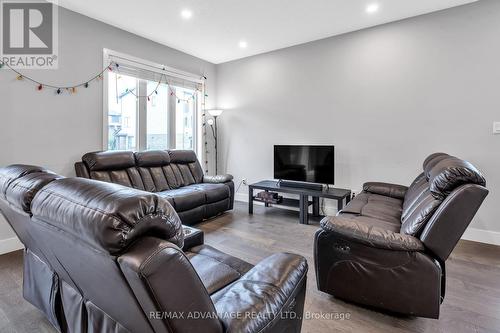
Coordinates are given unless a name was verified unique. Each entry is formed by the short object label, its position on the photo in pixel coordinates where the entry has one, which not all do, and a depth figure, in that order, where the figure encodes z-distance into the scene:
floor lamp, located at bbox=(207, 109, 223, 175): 5.00
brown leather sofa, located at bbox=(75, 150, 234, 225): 3.33
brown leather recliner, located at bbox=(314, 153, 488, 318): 1.60
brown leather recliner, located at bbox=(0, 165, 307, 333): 0.75
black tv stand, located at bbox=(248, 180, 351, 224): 3.57
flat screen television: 3.81
